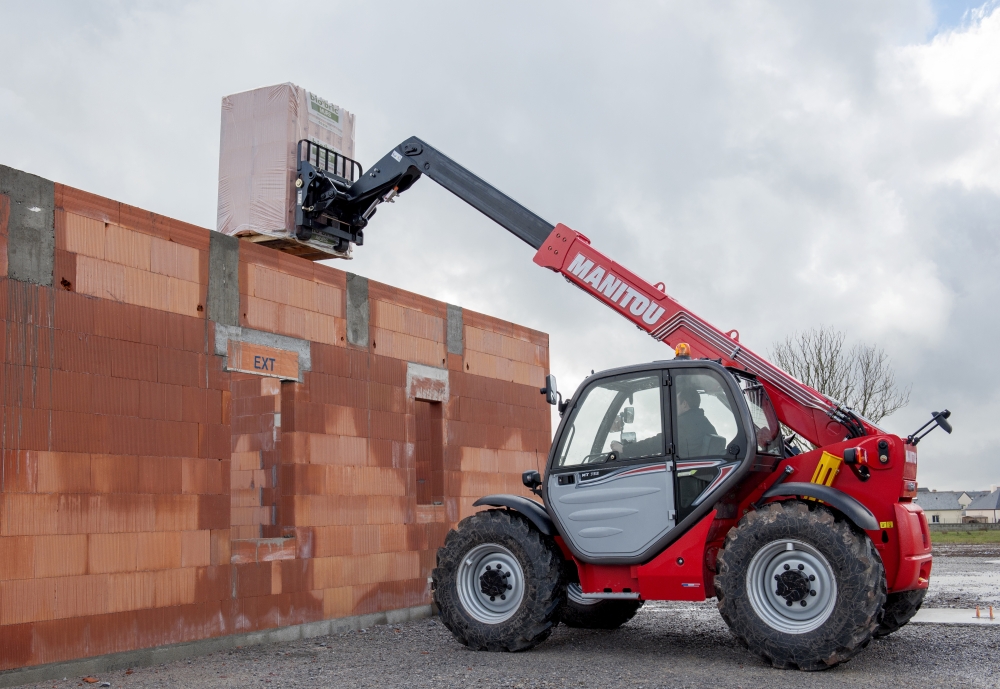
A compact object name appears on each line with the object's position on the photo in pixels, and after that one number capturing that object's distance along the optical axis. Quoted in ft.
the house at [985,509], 257.34
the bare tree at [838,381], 98.89
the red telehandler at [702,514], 24.67
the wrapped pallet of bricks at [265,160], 35.53
